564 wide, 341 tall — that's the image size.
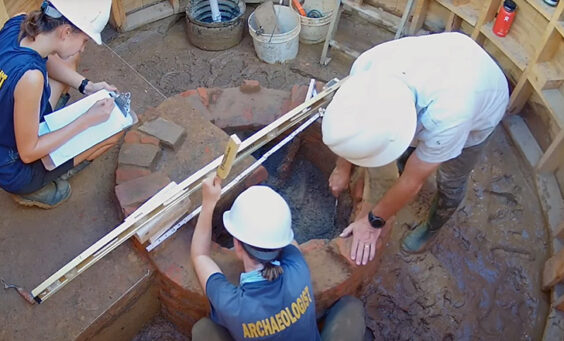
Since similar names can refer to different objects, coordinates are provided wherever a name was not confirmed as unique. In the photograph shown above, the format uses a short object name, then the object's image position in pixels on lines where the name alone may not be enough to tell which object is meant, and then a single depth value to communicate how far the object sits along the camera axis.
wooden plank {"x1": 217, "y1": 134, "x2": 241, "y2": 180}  2.25
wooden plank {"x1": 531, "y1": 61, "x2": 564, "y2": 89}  3.66
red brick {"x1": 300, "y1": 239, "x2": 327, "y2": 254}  2.90
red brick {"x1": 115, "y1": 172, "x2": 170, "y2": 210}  2.90
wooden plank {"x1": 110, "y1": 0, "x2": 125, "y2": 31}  4.70
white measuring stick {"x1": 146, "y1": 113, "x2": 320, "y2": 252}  2.83
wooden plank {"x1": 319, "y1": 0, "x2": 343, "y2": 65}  4.74
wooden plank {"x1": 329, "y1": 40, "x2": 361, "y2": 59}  4.76
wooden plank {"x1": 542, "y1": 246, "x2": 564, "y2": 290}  3.27
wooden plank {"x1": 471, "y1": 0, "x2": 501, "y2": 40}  4.05
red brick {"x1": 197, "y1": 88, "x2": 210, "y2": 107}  3.49
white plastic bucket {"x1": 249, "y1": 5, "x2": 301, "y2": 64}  4.73
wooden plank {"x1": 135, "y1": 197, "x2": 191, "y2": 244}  2.70
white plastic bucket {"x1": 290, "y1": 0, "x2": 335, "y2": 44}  4.95
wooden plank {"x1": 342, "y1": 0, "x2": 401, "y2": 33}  4.66
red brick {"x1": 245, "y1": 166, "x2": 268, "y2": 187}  3.17
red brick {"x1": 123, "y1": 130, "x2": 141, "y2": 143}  3.19
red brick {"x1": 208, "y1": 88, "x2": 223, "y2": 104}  3.52
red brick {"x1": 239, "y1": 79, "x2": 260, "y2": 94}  3.54
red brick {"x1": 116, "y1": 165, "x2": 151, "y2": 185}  3.05
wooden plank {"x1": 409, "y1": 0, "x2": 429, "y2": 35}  4.62
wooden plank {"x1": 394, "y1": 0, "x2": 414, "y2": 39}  4.44
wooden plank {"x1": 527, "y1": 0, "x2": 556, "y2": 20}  3.60
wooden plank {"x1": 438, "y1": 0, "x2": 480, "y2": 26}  4.25
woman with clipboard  2.54
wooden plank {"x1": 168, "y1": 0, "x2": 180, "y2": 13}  5.06
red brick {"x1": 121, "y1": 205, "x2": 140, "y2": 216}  2.88
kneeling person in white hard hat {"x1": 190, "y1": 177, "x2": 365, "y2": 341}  2.21
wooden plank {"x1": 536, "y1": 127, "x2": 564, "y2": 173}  3.61
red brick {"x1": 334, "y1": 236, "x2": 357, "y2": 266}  2.84
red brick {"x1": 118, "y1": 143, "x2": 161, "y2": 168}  3.09
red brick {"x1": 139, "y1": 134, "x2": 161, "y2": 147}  3.17
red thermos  3.95
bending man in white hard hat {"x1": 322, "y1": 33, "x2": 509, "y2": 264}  2.22
